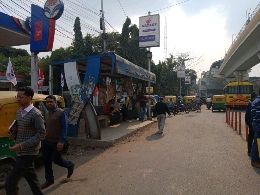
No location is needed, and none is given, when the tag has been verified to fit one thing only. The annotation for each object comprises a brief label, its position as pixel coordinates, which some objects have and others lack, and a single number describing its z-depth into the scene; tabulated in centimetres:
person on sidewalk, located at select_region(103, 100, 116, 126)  1291
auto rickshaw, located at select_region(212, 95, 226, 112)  2688
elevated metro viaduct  2048
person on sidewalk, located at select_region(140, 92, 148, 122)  1418
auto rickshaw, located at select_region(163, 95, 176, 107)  2661
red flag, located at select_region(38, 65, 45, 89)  1873
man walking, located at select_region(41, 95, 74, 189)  489
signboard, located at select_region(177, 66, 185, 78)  4056
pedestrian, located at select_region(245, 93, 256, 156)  664
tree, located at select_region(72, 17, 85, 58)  3195
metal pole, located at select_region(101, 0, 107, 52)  2151
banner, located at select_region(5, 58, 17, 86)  1267
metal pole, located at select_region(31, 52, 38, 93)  1278
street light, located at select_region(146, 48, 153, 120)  1827
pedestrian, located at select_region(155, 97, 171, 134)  1120
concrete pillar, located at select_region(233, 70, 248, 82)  4147
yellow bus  2566
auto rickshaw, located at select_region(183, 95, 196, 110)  2930
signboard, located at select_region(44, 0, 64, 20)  1160
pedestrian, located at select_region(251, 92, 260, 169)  563
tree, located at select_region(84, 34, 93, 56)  3262
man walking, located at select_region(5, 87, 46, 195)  345
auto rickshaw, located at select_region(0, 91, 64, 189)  479
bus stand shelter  859
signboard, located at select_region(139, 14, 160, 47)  2138
